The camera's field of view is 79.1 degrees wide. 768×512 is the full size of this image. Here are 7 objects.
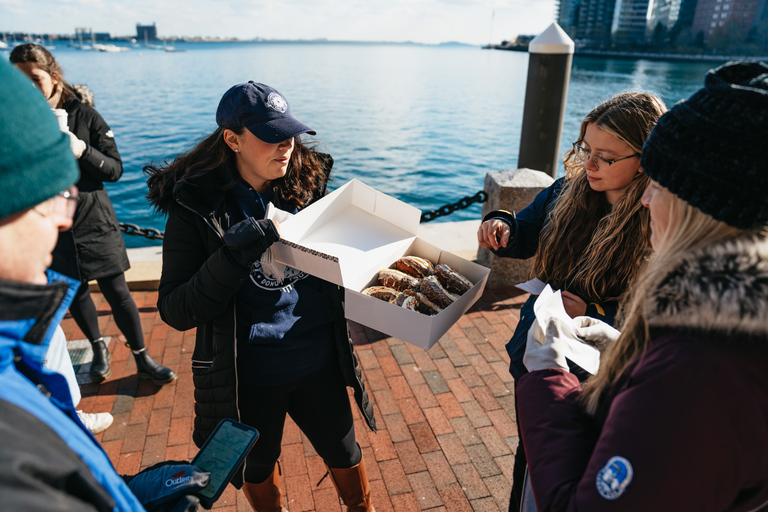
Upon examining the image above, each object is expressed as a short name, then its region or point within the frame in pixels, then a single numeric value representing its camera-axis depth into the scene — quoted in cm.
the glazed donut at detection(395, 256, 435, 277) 246
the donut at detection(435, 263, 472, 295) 235
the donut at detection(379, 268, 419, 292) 234
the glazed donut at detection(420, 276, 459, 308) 223
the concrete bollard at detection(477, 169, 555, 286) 461
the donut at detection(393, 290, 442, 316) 219
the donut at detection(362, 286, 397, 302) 228
